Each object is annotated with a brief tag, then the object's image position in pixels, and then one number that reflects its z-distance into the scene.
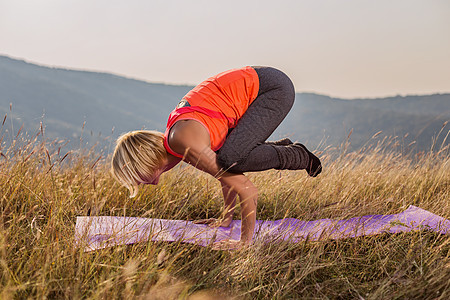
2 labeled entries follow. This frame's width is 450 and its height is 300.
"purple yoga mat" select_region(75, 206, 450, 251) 2.16
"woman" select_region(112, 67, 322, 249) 2.60
